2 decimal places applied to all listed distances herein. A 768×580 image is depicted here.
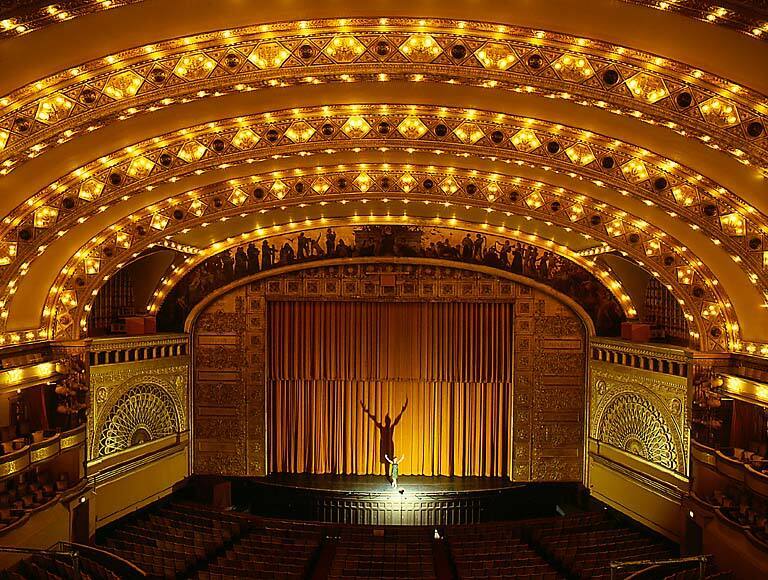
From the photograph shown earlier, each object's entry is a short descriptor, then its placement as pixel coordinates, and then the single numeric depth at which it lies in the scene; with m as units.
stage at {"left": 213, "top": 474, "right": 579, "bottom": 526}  20.73
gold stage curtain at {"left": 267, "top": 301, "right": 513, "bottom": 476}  22.31
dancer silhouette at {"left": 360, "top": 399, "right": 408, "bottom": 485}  22.89
